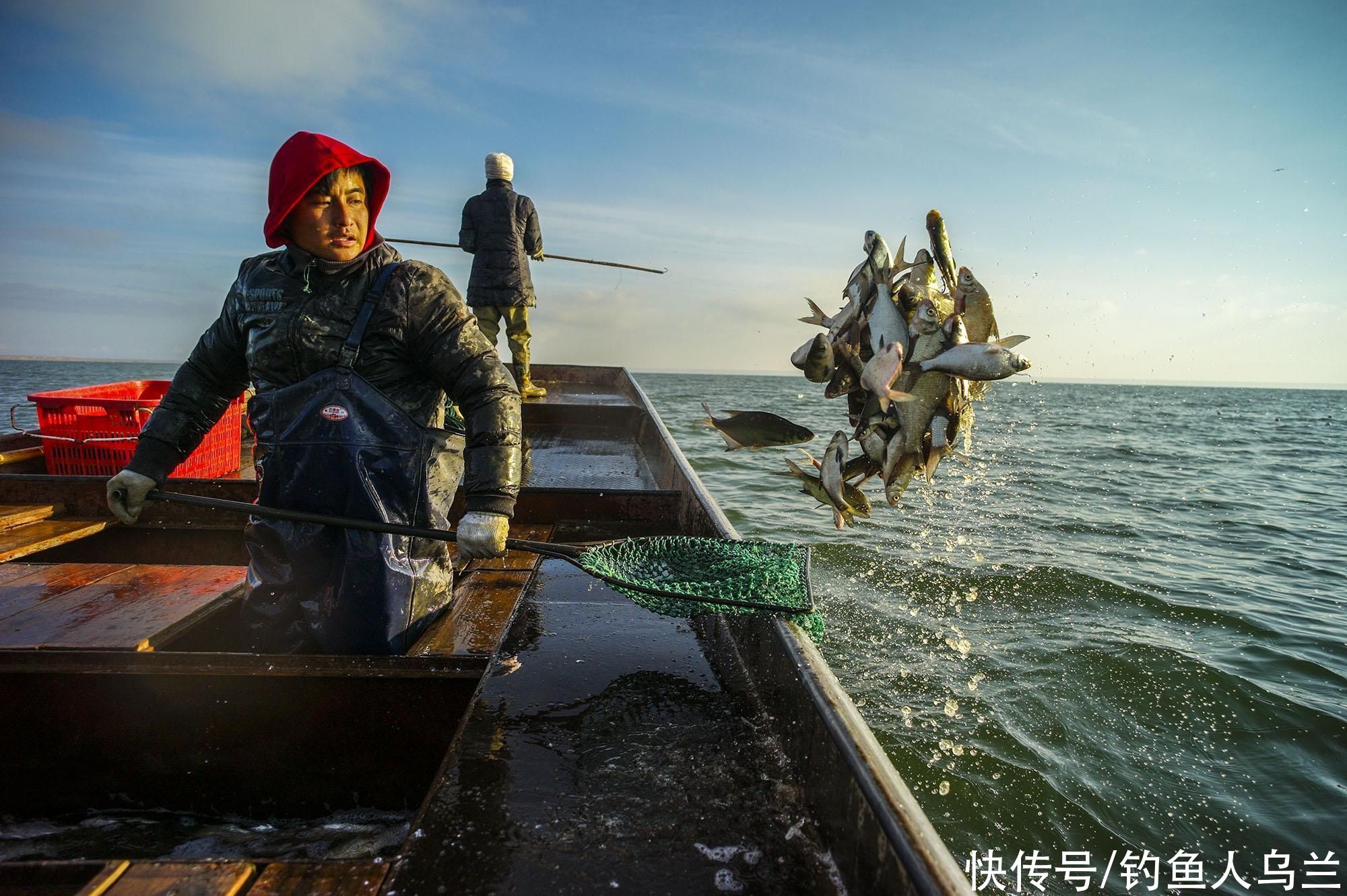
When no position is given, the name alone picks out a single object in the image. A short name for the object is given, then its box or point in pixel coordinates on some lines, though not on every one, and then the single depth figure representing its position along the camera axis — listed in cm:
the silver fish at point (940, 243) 264
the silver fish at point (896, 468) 288
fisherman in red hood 271
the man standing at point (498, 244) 823
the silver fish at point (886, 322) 273
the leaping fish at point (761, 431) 318
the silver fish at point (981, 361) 238
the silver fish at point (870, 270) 280
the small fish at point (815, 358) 275
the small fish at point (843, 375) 286
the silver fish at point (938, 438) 275
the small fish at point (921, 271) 275
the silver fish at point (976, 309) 272
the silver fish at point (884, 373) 251
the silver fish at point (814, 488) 317
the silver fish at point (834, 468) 302
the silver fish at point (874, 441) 295
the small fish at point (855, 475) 315
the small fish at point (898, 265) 279
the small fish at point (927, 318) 261
